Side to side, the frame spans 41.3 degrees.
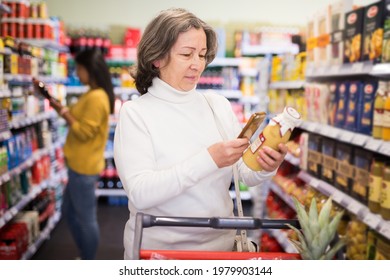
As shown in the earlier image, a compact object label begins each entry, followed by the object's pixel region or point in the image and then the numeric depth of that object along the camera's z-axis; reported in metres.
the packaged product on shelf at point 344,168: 2.86
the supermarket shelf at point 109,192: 6.70
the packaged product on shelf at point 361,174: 2.64
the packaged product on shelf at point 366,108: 2.59
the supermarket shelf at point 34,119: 4.11
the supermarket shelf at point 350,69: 2.42
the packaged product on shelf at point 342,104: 2.91
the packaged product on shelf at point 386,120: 2.34
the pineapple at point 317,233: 1.34
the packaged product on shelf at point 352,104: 2.75
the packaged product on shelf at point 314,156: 3.35
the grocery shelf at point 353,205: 2.35
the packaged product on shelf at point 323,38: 3.22
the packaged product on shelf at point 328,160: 3.12
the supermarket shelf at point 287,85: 3.82
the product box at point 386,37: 2.37
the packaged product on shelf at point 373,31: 2.48
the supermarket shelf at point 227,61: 6.63
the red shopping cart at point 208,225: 1.43
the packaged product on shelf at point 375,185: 2.45
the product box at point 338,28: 2.99
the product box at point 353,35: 2.72
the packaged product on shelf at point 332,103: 3.07
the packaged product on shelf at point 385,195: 2.34
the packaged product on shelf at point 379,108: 2.42
